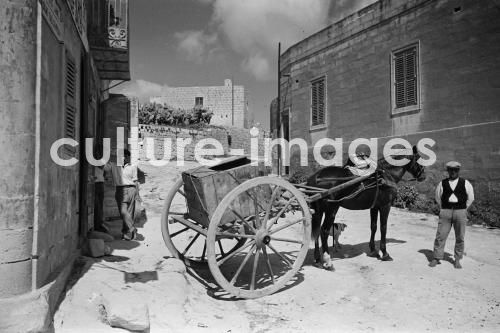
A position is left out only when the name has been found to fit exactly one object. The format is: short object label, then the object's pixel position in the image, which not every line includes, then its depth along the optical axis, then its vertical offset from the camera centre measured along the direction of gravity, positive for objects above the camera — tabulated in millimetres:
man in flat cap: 5441 -484
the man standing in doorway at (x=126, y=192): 6238 -288
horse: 5602 -293
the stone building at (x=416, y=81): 9383 +2995
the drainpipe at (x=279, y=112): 17344 +3051
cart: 4023 -405
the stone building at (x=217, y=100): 41219 +8639
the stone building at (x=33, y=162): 2766 +107
